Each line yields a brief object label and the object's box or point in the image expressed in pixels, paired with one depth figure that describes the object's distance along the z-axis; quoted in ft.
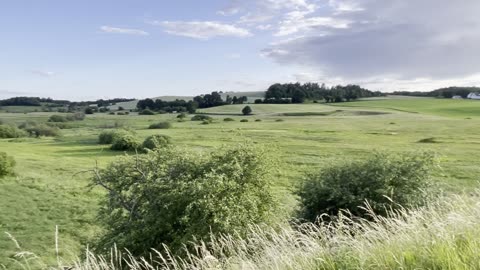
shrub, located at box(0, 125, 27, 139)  247.70
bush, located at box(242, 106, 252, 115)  457.68
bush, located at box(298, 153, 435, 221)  53.26
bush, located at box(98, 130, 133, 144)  191.79
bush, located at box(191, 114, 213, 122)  390.71
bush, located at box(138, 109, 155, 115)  510.58
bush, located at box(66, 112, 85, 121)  422.70
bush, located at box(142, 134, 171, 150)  161.66
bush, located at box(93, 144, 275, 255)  45.01
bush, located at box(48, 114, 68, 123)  390.77
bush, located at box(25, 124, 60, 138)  276.21
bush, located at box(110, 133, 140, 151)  178.59
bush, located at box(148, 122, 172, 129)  310.24
